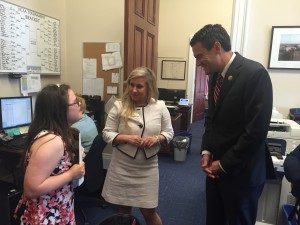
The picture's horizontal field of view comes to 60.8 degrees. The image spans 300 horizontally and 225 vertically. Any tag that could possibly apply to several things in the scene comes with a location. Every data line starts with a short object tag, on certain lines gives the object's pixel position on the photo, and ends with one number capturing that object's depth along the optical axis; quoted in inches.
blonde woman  62.9
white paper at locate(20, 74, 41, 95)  102.8
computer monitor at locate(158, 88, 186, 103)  199.2
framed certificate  227.5
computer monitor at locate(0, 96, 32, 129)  86.5
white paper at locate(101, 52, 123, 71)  124.1
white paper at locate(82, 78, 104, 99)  128.1
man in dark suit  46.4
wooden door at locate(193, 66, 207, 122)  250.7
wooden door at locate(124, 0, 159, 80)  91.0
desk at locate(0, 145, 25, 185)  79.3
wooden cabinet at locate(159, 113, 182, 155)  157.9
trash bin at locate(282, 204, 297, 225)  74.5
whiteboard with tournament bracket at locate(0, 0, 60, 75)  93.7
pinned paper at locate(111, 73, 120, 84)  125.4
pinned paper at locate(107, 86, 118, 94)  126.7
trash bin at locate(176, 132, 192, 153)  163.9
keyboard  81.6
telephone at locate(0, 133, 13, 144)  84.4
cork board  125.5
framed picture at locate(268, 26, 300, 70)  92.0
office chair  80.4
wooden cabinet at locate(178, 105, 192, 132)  199.6
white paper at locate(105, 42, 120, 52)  123.3
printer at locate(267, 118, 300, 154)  79.4
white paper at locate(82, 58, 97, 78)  127.3
